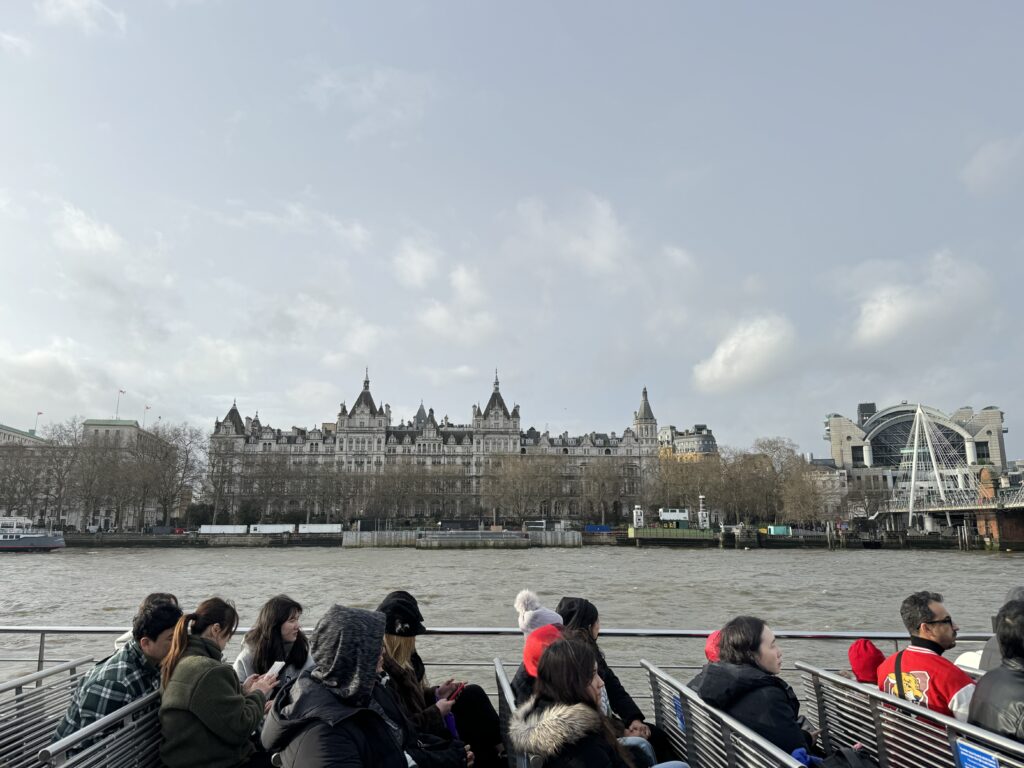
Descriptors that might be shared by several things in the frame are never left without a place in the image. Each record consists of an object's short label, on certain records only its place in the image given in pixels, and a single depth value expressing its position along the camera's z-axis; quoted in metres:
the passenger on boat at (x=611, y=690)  4.19
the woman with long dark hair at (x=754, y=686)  3.36
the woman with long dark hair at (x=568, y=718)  2.48
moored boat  56.19
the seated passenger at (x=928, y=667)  3.67
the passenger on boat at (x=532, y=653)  3.59
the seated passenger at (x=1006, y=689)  3.05
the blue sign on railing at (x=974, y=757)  2.75
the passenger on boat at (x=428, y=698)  3.68
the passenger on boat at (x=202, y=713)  3.29
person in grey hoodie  2.51
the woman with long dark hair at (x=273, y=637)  4.52
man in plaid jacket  3.42
